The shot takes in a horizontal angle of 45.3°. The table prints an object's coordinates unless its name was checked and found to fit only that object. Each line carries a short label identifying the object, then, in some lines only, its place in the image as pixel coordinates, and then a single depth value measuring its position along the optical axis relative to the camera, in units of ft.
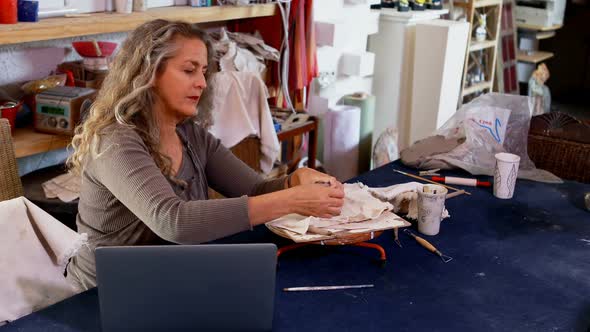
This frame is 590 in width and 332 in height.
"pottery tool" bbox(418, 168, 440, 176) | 8.25
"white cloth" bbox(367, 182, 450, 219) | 6.95
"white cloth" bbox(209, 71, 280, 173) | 10.77
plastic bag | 8.36
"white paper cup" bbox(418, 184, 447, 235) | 6.53
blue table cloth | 5.07
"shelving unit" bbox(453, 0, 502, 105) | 17.58
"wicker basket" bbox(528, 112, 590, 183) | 8.52
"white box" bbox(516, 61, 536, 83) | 22.90
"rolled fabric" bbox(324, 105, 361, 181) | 13.83
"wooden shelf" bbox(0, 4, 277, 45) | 8.19
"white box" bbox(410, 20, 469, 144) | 15.07
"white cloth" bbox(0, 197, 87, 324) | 5.39
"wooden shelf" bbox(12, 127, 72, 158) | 8.60
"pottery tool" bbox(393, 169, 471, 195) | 7.83
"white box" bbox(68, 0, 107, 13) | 9.57
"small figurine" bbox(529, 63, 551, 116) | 18.22
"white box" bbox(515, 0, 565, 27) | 20.20
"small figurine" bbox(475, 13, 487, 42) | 18.07
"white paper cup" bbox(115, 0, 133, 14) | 9.81
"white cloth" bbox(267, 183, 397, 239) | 5.99
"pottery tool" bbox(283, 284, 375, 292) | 5.47
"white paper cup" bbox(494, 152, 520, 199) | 7.54
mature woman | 5.73
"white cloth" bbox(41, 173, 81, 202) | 8.86
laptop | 4.47
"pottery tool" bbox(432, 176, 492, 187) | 7.94
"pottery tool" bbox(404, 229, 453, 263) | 6.14
